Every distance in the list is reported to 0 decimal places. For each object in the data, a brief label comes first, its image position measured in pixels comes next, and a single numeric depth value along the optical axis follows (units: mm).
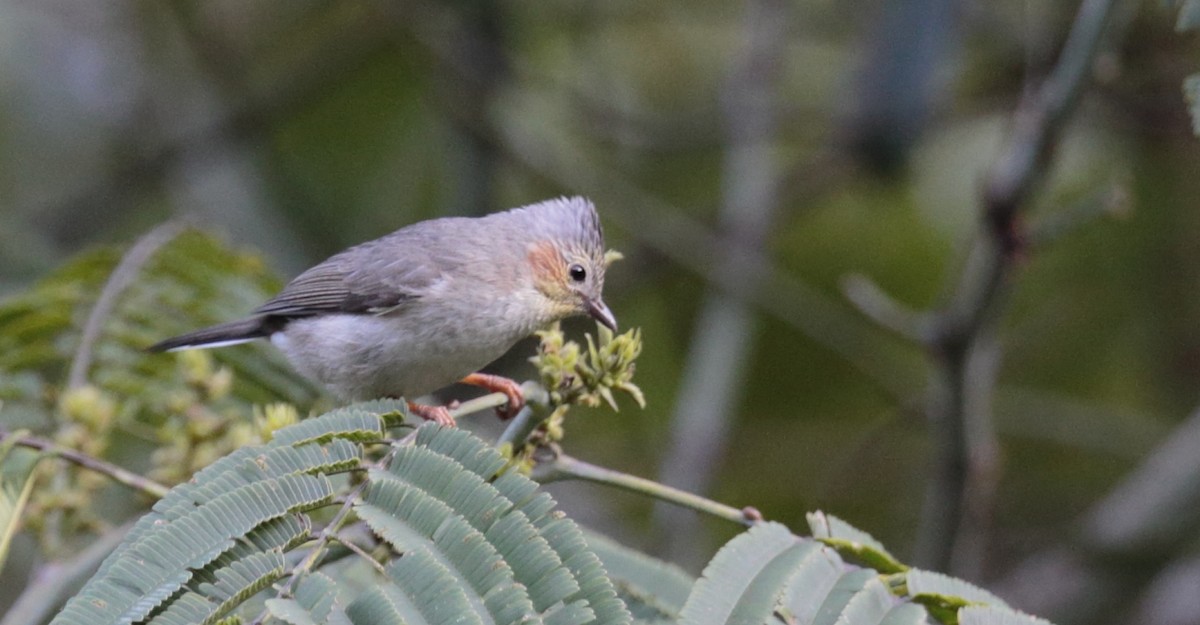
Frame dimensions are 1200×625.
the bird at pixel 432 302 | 7641
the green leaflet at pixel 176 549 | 3666
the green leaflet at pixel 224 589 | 3629
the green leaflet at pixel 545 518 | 3859
